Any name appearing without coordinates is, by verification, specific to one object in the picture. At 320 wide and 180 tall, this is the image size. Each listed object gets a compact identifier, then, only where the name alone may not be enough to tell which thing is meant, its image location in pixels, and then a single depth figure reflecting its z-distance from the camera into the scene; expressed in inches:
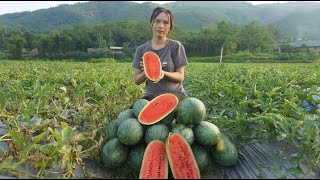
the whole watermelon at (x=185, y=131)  57.0
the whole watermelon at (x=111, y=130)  65.3
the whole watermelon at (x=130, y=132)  58.3
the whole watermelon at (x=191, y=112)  59.7
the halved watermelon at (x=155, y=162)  49.4
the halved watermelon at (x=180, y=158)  49.6
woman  80.2
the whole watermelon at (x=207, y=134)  57.6
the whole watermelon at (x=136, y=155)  59.0
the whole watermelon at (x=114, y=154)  59.2
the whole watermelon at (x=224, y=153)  58.5
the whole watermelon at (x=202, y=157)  57.3
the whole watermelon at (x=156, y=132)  57.8
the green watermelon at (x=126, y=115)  65.3
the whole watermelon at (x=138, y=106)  64.5
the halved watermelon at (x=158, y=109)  60.8
